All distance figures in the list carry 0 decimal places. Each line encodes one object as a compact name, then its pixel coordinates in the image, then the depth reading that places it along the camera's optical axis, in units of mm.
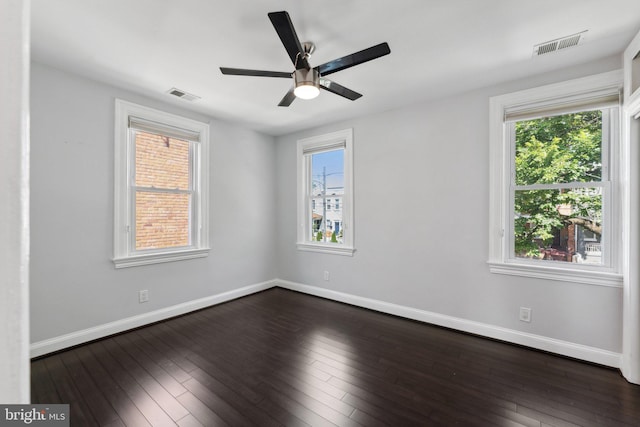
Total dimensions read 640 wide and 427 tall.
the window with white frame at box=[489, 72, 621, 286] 2438
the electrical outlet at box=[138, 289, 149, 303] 3157
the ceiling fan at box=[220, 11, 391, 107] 1744
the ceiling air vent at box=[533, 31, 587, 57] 2121
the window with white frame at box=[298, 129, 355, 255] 4004
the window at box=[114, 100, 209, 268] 3016
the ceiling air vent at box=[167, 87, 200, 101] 3025
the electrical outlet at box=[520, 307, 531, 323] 2702
